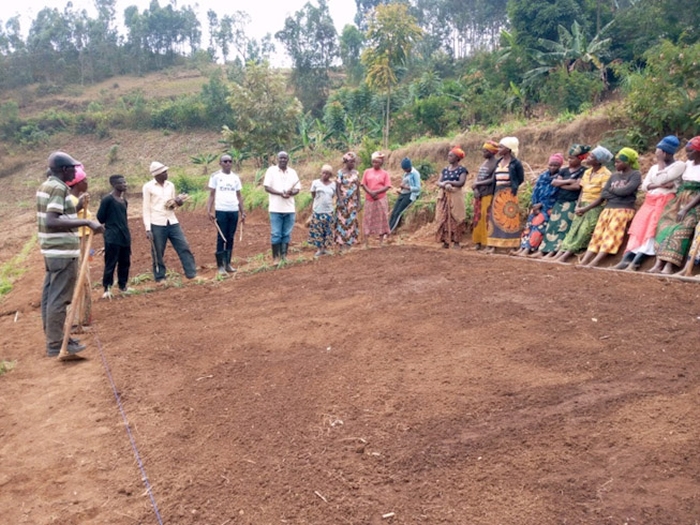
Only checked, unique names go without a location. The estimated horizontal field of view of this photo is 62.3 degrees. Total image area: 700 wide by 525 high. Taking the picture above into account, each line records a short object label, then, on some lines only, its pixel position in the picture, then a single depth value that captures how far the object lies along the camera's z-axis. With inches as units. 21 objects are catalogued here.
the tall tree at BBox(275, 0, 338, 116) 1579.7
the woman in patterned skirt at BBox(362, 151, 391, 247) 343.3
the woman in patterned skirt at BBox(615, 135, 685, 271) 239.8
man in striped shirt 192.5
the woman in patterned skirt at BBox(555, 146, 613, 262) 269.0
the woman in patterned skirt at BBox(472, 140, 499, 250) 310.2
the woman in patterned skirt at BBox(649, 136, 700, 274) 226.4
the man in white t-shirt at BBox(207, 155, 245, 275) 304.2
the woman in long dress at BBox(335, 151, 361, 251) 337.7
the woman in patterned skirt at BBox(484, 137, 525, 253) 300.0
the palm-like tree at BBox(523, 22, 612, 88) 740.0
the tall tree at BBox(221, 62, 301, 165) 1003.9
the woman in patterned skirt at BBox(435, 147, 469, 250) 318.3
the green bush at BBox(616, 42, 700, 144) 338.6
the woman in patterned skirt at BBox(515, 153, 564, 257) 291.0
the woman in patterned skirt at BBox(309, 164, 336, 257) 336.8
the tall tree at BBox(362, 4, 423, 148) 741.9
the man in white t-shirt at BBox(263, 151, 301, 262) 317.4
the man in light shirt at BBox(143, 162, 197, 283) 285.3
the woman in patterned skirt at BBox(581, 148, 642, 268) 251.9
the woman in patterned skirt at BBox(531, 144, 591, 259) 280.5
